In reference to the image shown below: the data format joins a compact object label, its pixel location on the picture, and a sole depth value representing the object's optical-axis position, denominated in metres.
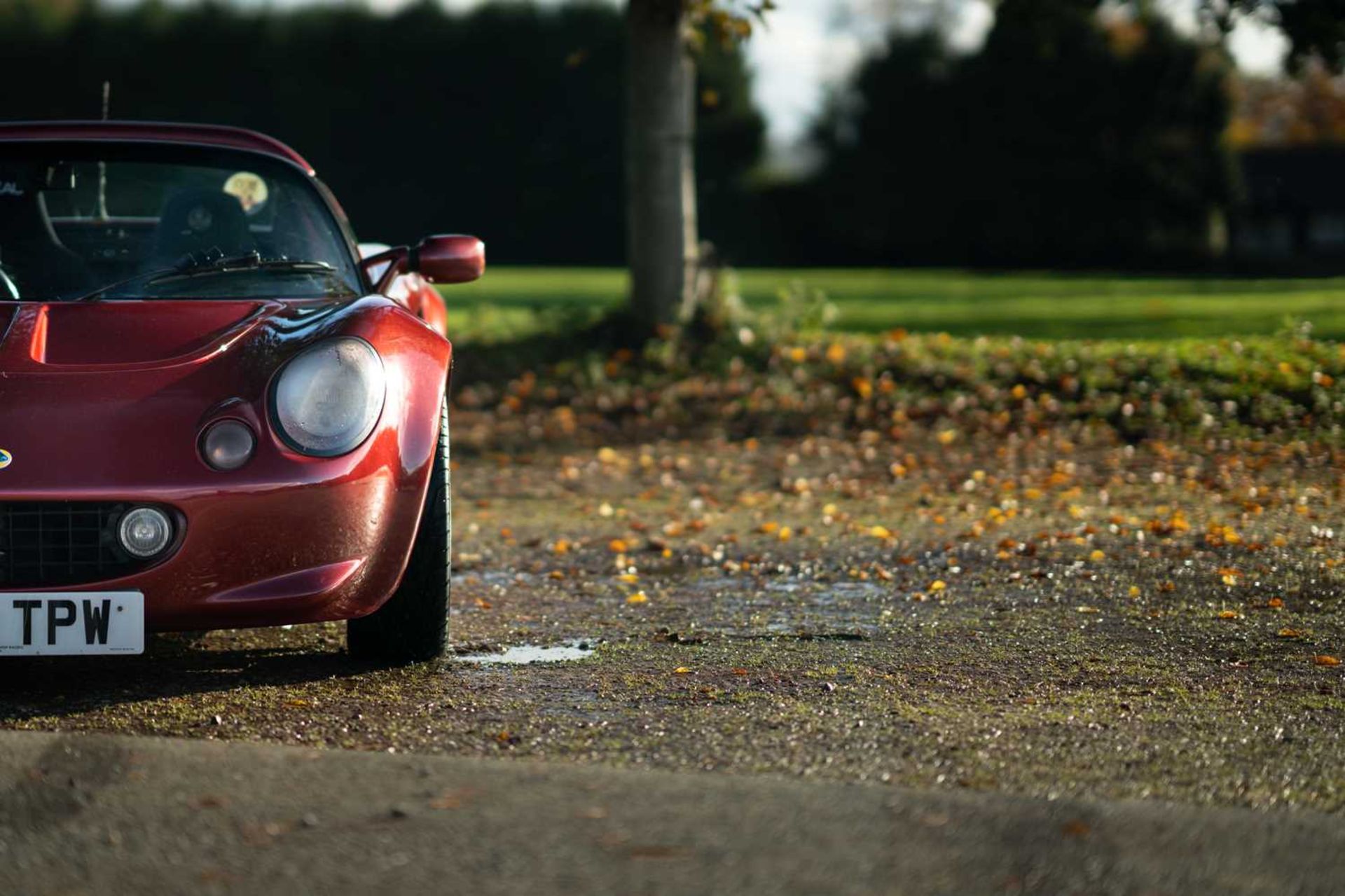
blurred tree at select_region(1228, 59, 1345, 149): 68.06
